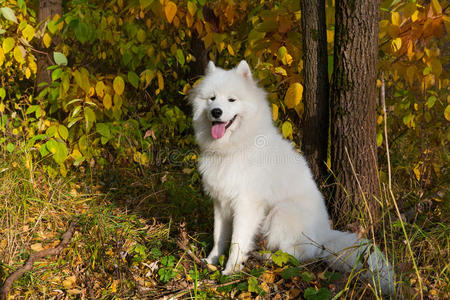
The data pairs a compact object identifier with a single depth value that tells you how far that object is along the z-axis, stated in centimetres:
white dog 265
